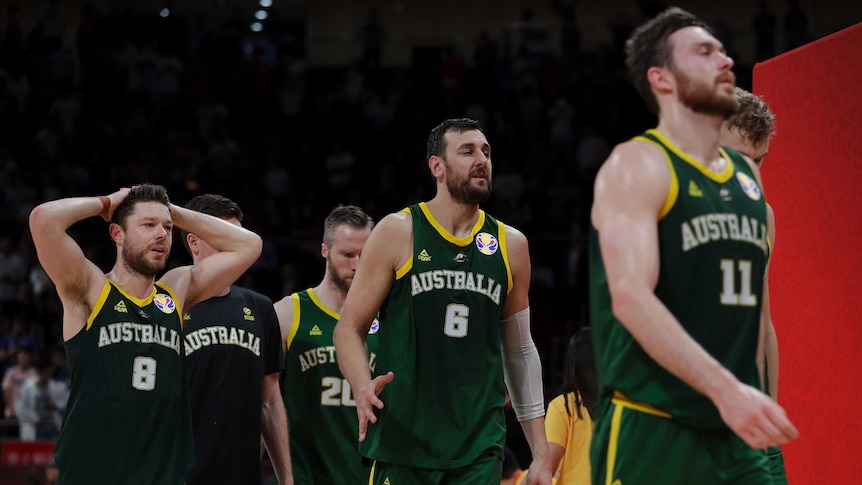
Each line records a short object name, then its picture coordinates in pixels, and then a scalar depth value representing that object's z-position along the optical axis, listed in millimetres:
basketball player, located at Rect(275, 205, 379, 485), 13180
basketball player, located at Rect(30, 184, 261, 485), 10867
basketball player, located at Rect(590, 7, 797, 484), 6842
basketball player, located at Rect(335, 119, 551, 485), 10391
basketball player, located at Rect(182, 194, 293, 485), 12500
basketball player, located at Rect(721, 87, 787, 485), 10383
